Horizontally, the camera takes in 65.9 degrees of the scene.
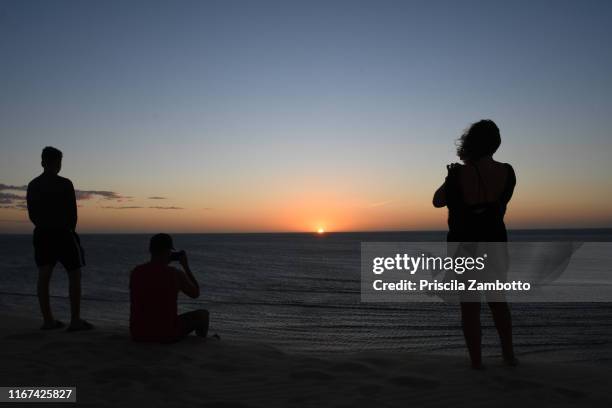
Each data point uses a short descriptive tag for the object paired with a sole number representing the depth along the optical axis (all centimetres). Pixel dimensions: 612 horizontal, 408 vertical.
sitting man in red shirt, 489
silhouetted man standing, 555
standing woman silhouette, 402
